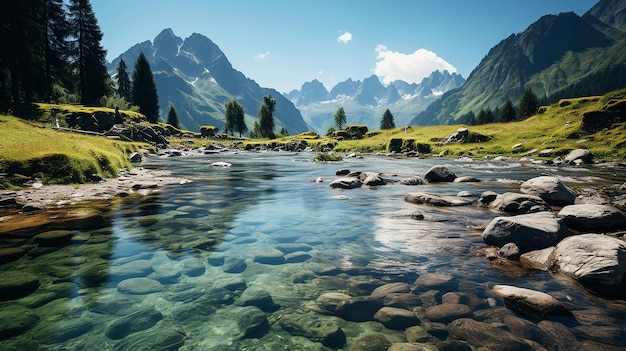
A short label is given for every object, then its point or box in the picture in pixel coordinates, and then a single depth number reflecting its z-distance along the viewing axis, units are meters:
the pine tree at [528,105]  101.19
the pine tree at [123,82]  110.94
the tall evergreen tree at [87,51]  71.06
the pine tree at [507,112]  112.12
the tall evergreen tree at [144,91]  104.38
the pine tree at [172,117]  122.31
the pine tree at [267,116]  124.38
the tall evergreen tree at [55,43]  59.44
